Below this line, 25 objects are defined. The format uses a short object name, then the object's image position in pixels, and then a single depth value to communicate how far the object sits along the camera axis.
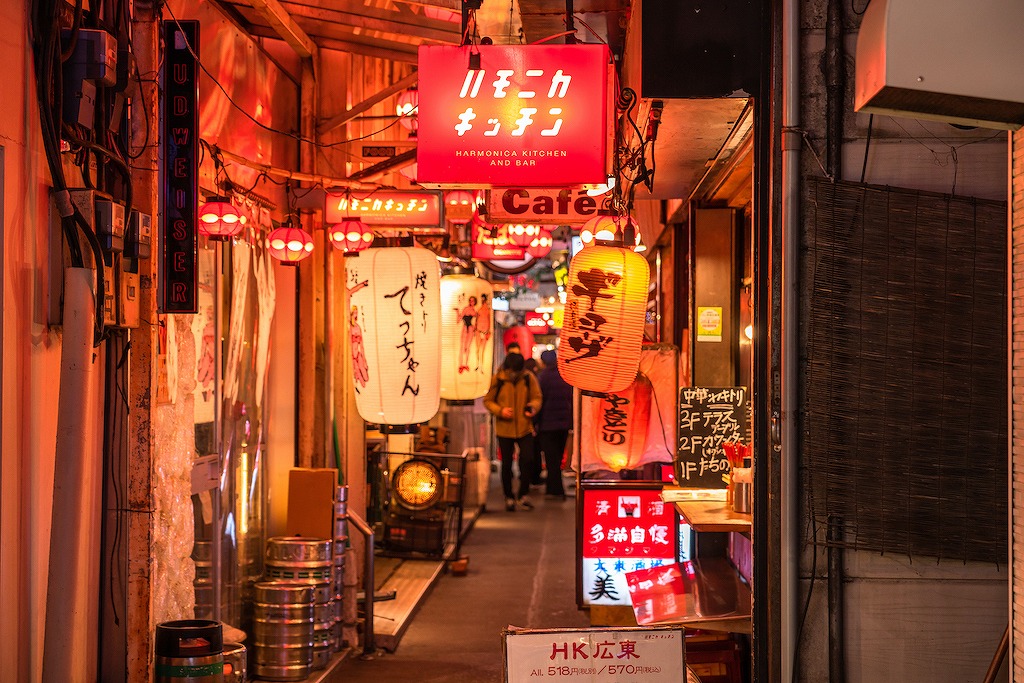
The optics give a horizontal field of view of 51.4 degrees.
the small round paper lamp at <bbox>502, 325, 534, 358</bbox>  26.59
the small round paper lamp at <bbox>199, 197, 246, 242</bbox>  7.66
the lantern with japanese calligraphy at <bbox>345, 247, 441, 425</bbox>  9.74
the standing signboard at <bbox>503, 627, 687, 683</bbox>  4.90
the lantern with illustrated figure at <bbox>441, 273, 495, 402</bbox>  13.20
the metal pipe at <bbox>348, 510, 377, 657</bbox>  9.89
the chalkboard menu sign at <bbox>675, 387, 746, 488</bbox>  7.80
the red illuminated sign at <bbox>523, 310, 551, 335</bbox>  37.42
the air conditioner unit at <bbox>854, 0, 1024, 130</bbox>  3.22
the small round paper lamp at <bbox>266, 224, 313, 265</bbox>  9.05
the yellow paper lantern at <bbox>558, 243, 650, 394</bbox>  7.17
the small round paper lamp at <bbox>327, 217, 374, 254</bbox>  9.42
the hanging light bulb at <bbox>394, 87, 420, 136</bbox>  11.93
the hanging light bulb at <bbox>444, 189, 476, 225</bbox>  12.45
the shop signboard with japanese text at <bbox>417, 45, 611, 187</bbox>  5.82
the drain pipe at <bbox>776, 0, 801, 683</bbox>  4.75
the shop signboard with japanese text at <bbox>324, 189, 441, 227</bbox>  9.78
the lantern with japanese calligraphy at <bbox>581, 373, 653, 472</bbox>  9.06
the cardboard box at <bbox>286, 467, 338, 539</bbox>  9.59
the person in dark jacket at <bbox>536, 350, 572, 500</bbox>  19.44
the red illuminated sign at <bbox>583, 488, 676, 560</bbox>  8.91
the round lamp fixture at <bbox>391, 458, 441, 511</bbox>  13.94
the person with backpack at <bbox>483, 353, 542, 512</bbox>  19.03
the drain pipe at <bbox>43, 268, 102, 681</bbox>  5.08
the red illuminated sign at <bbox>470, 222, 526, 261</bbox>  14.30
